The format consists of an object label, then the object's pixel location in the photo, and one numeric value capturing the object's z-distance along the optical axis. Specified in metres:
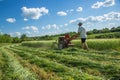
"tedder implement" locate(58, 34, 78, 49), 8.78
